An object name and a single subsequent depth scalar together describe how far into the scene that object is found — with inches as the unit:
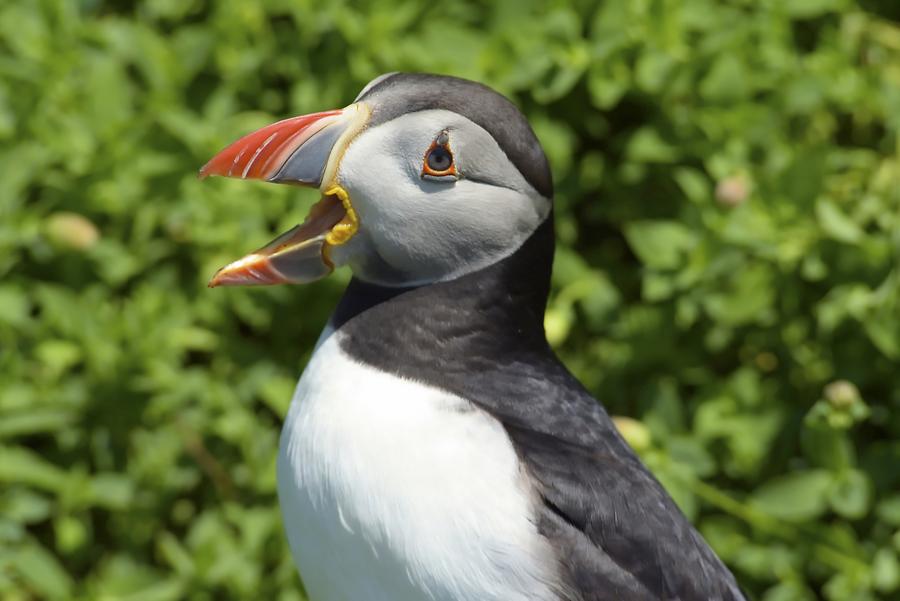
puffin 168.2
